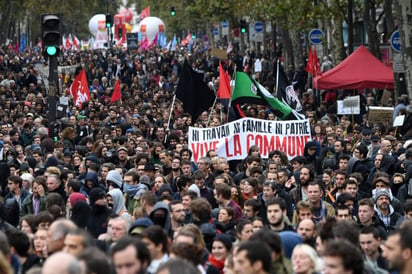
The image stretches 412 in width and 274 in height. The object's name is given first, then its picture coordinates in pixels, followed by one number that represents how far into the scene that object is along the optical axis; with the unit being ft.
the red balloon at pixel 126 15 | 451.36
